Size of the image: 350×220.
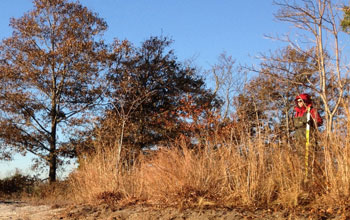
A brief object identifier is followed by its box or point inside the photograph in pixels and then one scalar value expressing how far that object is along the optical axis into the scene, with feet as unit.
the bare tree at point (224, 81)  77.87
